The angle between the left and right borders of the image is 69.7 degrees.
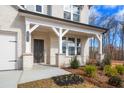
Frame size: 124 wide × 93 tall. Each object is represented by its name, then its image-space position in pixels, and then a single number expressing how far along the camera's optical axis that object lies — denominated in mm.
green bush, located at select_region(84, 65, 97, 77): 5461
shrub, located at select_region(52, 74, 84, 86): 4307
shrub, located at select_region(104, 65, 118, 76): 5844
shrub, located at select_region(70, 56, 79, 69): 6702
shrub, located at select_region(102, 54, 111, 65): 7780
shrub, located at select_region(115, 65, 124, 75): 6329
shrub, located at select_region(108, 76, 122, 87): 4729
